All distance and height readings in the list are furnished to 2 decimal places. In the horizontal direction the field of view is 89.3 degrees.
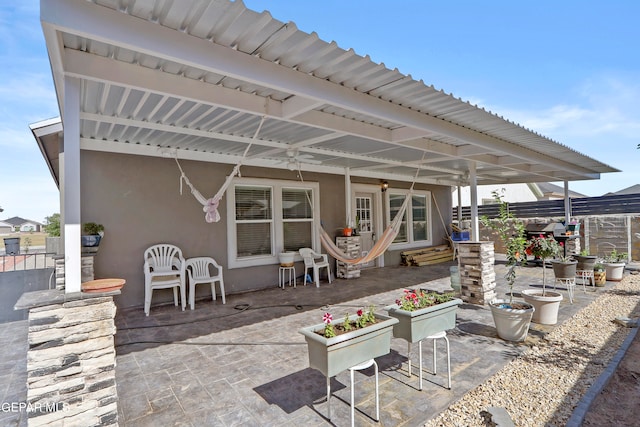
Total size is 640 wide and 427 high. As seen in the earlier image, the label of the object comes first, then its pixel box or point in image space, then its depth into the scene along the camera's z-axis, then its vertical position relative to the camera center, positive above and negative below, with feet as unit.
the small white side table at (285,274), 20.62 -3.92
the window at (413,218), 29.58 -0.54
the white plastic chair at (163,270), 15.17 -2.68
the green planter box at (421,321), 7.98 -2.78
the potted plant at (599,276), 19.36 -3.99
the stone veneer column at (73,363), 5.89 -2.78
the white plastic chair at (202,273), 16.40 -3.06
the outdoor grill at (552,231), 24.48 -1.62
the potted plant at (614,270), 20.66 -3.90
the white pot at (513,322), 10.93 -3.81
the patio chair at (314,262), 21.03 -3.27
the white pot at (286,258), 20.56 -2.82
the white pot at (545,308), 12.67 -3.86
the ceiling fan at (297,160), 18.61 +3.37
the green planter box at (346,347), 6.39 -2.79
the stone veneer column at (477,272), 16.01 -3.07
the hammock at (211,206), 13.90 +0.43
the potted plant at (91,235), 12.60 -0.71
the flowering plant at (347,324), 6.99 -2.54
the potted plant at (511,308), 10.97 -3.42
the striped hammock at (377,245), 19.10 -1.90
